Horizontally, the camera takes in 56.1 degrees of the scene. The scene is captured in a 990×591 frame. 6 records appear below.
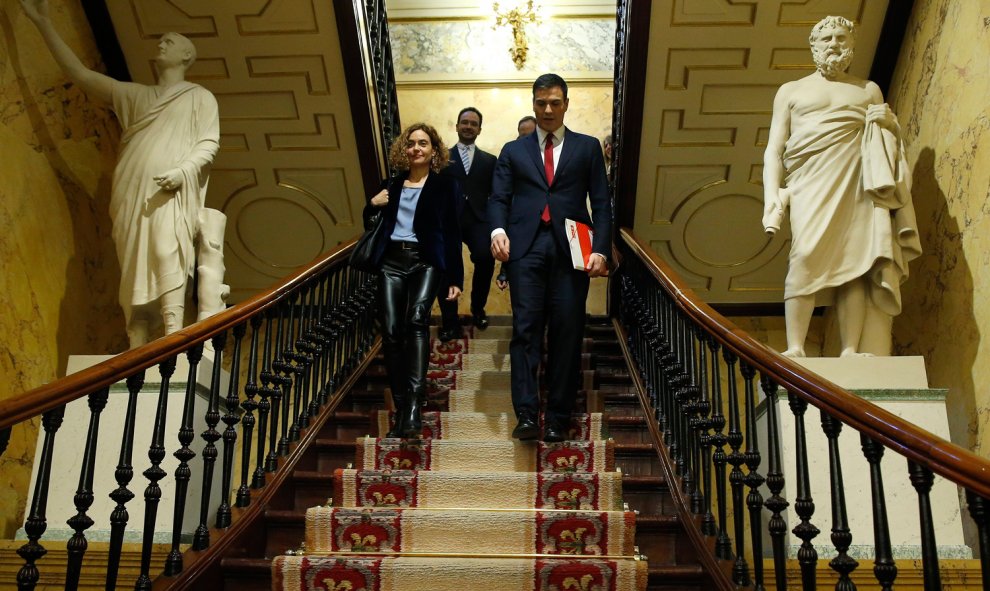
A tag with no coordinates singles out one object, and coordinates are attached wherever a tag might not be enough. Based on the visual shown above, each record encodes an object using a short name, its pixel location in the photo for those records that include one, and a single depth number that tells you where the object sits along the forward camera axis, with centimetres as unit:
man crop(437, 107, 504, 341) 541
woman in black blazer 384
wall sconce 778
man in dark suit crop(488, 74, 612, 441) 382
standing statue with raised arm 438
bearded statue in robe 424
